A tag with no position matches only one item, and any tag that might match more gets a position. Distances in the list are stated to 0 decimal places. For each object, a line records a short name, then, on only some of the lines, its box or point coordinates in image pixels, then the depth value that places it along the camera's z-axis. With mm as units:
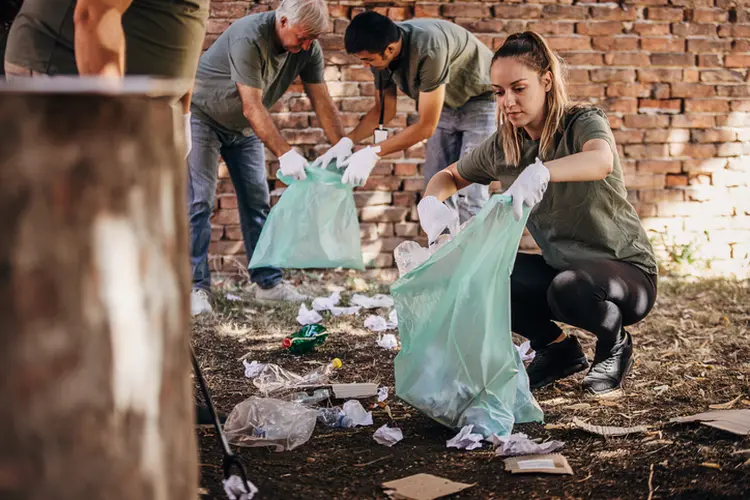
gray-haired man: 3232
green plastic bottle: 2812
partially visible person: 1869
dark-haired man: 3107
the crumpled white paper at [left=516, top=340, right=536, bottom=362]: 2697
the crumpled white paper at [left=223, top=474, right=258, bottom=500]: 1426
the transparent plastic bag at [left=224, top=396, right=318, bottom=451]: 1860
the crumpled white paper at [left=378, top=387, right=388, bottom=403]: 2251
